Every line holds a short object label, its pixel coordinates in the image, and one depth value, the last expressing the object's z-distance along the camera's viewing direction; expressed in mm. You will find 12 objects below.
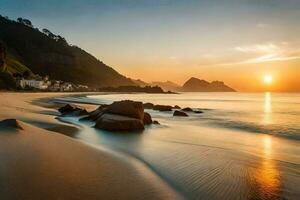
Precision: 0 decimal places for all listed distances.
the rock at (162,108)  30670
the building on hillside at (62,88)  125173
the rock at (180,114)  24956
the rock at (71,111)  20466
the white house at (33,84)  94168
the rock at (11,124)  9498
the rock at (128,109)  15587
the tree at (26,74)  104568
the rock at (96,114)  17042
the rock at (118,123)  13347
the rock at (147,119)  16904
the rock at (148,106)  34048
